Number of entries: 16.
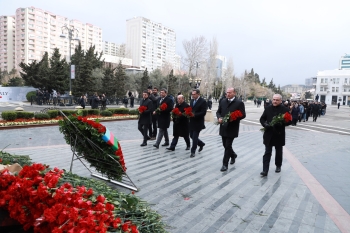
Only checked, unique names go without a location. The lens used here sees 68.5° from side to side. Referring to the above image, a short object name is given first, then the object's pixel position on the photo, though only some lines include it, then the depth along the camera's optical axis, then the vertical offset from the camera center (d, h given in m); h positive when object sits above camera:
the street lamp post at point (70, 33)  24.90 +6.01
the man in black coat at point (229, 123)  5.69 -0.46
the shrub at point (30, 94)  31.54 -0.08
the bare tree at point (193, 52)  40.72 +7.82
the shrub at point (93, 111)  15.04 -0.88
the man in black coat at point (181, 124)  7.40 -0.70
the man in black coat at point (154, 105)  9.10 -0.22
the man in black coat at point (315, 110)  21.95 -0.38
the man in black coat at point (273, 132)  5.50 -0.60
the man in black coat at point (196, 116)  6.92 -0.41
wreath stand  3.78 -0.84
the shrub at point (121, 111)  16.81 -0.87
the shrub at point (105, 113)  15.64 -0.97
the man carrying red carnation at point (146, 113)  7.82 -0.44
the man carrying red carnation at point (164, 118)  7.78 -0.56
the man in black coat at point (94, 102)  19.40 -0.45
